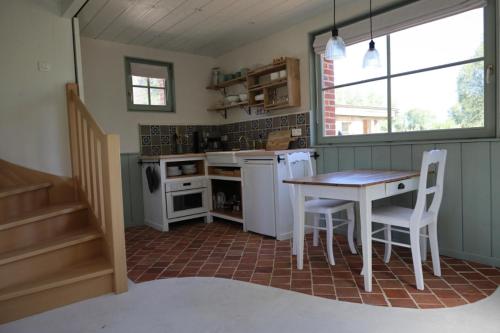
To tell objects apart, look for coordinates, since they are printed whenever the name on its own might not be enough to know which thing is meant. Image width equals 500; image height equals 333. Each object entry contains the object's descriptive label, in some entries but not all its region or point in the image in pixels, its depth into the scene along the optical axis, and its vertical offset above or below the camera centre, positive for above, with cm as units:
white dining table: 225 -32
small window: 448 +93
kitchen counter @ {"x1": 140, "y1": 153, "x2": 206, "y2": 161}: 398 -5
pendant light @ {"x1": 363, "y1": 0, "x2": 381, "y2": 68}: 255 +65
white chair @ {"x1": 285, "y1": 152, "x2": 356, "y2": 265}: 283 -52
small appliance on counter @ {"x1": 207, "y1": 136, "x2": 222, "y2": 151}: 504 +11
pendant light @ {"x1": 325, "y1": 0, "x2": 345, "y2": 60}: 248 +72
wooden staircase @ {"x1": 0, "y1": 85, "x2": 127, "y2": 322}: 217 -58
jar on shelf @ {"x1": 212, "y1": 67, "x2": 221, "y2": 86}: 501 +110
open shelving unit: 393 +76
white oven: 409 -57
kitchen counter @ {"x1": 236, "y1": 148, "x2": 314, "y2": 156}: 342 -4
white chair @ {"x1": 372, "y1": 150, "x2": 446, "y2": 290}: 224 -51
